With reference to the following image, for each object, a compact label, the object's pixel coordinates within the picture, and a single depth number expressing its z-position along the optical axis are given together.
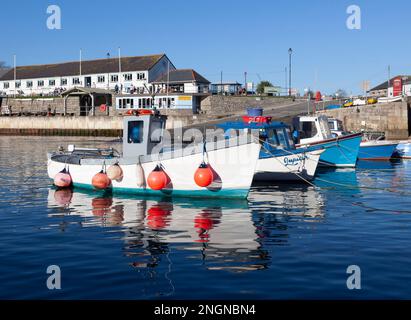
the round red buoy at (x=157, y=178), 16.92
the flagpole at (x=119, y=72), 81.21
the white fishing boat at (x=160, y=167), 16.25
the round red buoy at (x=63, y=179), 19.75
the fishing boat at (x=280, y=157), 21.80
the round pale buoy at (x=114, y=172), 18.05
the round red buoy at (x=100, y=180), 18.17
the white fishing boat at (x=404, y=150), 34.06
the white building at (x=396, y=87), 65.38
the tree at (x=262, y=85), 94.51
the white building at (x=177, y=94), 67.25
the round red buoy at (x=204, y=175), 16.16
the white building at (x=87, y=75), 80.94
